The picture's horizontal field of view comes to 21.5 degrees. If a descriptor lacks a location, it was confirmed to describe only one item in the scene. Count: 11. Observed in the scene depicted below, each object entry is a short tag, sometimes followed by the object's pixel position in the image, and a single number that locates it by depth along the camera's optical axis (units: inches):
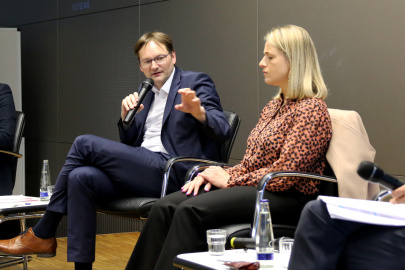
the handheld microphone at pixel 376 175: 99.1
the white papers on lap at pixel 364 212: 112.3
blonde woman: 168.1
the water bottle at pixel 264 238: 139.2
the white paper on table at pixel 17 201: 244.4
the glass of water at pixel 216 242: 146.1
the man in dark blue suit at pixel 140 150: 212.0
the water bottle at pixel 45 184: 259.4
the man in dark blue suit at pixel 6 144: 302.7
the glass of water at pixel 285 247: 145.6
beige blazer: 172.2
